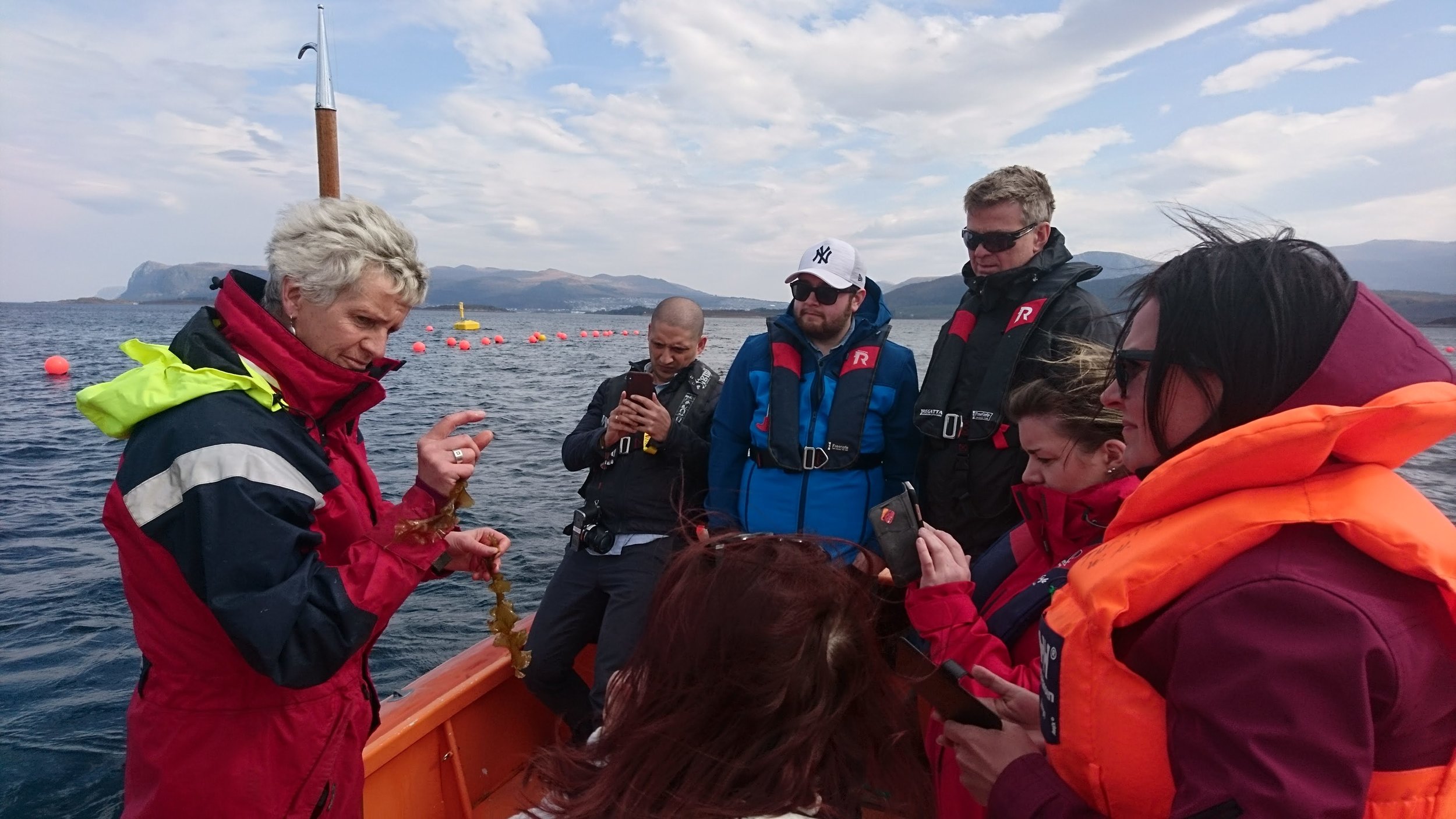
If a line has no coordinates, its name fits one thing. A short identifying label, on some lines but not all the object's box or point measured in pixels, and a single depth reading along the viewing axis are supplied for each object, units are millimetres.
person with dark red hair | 1114
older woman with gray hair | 1651
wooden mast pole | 3070
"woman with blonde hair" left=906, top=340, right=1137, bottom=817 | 1856
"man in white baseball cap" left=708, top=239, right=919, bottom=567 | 3209
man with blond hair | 2988
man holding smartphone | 3438
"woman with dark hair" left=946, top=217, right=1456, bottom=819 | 924
